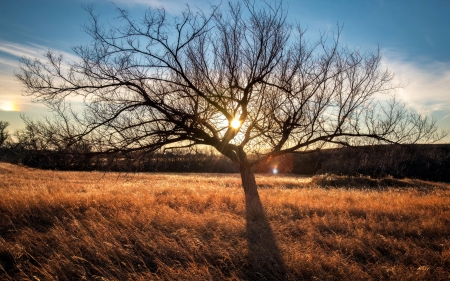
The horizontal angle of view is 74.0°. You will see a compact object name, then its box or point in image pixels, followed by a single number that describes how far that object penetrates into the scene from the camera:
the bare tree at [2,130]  53.45
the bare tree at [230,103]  6.79
